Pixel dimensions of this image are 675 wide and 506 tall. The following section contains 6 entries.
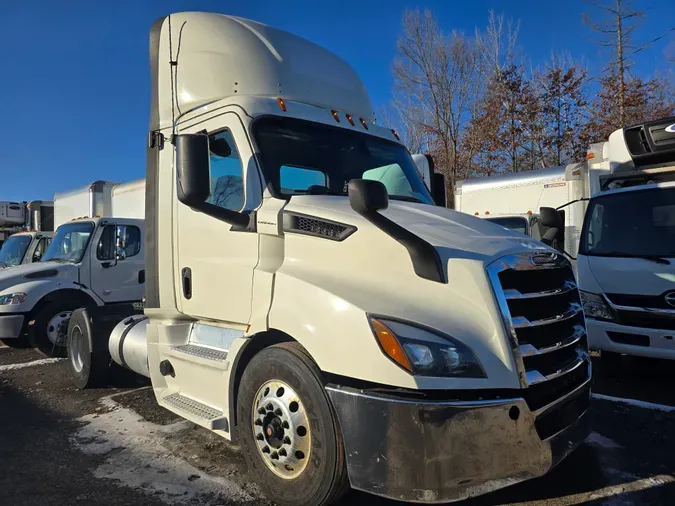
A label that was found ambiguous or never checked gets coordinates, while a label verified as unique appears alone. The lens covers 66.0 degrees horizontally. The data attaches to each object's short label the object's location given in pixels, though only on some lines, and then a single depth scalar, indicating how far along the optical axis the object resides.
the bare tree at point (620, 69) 19.11
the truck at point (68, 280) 7.93
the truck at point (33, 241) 11.72
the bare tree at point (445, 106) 24.03
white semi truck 2.70
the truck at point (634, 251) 5.58
